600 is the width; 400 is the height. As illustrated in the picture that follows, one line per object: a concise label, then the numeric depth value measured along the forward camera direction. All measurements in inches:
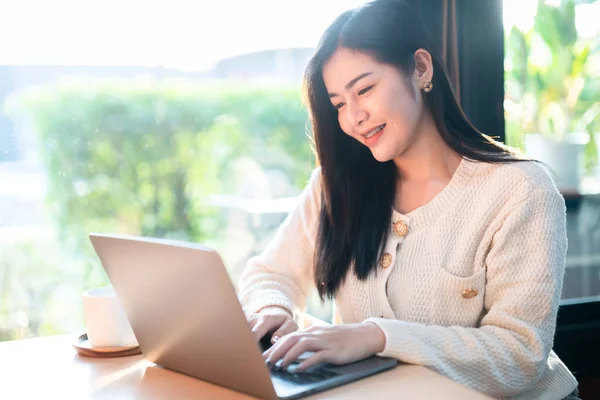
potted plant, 95.7
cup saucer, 51.9
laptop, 40.3
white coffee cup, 51.8
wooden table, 41.9
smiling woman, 51.5
